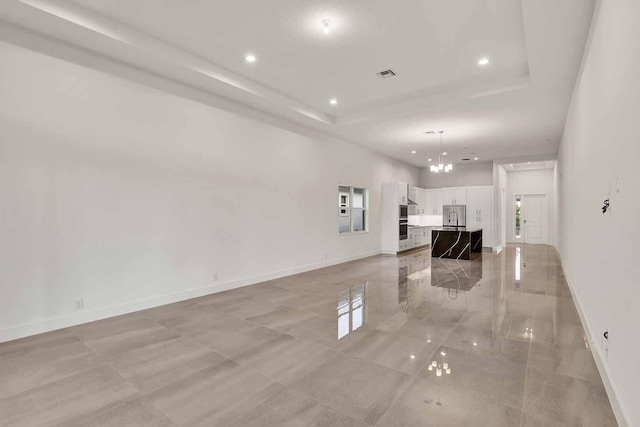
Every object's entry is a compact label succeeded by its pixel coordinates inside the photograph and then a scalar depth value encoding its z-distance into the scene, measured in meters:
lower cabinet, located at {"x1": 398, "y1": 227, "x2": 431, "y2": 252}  10.02
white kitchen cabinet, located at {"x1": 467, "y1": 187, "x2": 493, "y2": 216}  10.92
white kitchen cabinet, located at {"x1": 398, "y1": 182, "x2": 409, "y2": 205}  9.62
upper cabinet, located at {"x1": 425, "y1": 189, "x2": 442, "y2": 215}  12.02
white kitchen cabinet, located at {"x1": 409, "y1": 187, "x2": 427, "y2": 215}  11.16
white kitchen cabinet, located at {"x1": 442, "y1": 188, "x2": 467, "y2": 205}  11.46
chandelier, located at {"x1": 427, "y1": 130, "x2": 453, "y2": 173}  7.93
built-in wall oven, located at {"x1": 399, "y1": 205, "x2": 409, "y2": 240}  9.81
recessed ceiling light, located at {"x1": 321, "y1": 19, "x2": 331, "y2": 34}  3.42
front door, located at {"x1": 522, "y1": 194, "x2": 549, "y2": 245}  12.43
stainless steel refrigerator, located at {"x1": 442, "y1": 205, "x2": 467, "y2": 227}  11.41
